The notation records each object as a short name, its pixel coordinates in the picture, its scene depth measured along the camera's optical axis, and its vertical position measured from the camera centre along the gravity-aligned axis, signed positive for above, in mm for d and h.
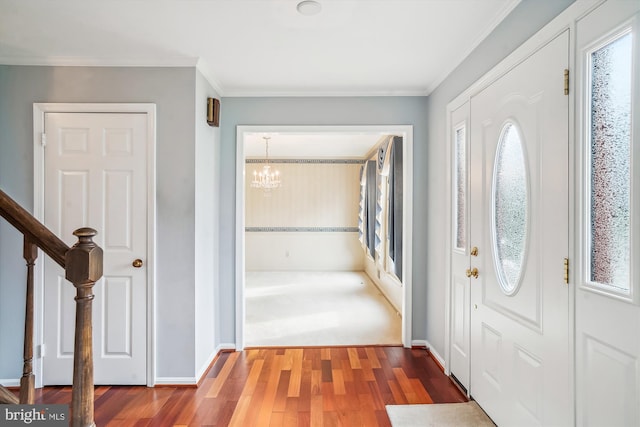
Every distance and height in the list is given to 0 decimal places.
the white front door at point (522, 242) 1567 -146
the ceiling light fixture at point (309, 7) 1930 +1190
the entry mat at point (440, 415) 2156 -1308
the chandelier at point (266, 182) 6317 +606
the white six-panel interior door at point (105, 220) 2623 -53
